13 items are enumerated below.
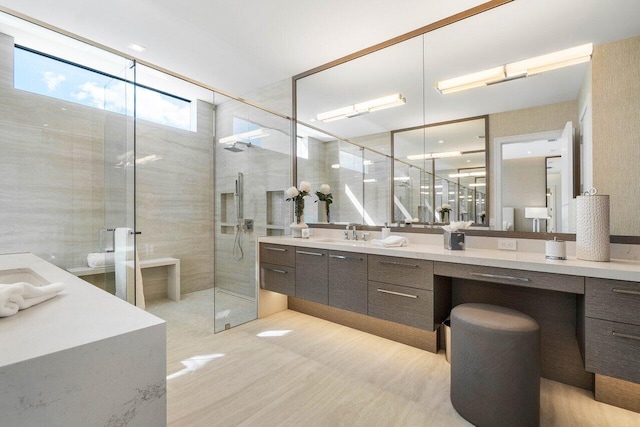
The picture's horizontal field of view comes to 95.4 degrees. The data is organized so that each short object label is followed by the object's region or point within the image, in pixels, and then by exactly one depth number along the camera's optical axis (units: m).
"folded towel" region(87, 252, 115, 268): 2.77
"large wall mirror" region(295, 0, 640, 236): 1.82
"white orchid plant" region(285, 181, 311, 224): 3.33
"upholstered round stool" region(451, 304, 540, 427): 1.49
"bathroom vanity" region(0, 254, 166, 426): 0.61
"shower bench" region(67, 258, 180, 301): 3.69
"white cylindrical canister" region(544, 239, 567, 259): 1.77
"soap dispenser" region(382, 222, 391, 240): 2.67
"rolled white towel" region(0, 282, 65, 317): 0.88
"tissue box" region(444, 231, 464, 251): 2.18
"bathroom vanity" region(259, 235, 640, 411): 1.46
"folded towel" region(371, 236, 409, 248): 2.38
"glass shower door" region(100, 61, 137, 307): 2.69
